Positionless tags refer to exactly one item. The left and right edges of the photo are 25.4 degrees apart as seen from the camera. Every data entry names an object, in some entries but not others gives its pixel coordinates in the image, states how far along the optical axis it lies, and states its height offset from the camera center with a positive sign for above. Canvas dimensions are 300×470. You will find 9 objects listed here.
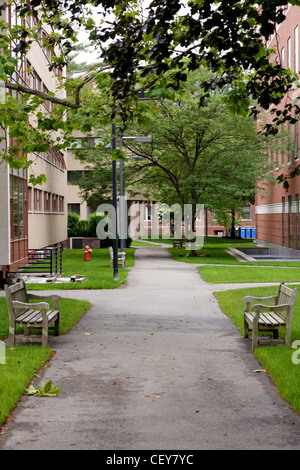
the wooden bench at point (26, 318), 10.53 -1.66
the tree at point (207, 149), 36.38 +3.83
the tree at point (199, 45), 8.34 +2.31
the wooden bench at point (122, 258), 29.71 -1.91
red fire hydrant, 36.20 -2.16
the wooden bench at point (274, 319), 10.39 -1.70
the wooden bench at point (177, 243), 48.91 -2.05
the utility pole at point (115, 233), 21.98 -0.62
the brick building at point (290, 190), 36.91 +1.54
